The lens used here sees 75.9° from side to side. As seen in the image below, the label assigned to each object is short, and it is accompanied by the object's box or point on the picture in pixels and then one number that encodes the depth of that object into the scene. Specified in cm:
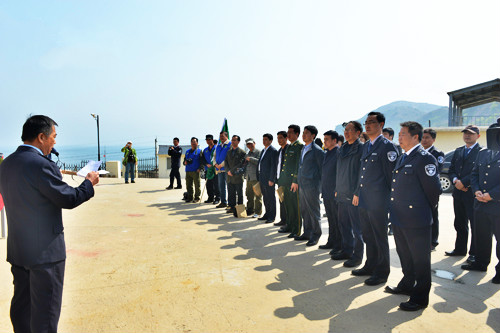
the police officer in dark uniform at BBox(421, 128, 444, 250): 549
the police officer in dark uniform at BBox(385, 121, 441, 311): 331
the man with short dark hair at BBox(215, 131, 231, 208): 907
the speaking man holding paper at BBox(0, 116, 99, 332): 231
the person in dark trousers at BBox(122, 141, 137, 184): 1402
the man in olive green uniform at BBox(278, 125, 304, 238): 621
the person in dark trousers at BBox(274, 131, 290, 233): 682
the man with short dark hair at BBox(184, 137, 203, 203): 1025
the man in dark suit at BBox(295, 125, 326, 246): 570
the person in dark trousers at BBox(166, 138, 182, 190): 1262
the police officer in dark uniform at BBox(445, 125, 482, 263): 504
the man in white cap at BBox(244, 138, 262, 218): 809
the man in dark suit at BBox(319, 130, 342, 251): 527
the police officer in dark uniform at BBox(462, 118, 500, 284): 411
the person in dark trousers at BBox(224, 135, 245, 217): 838
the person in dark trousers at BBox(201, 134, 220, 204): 1005
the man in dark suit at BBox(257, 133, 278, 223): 742
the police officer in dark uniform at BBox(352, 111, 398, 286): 394
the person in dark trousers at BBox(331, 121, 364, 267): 462
